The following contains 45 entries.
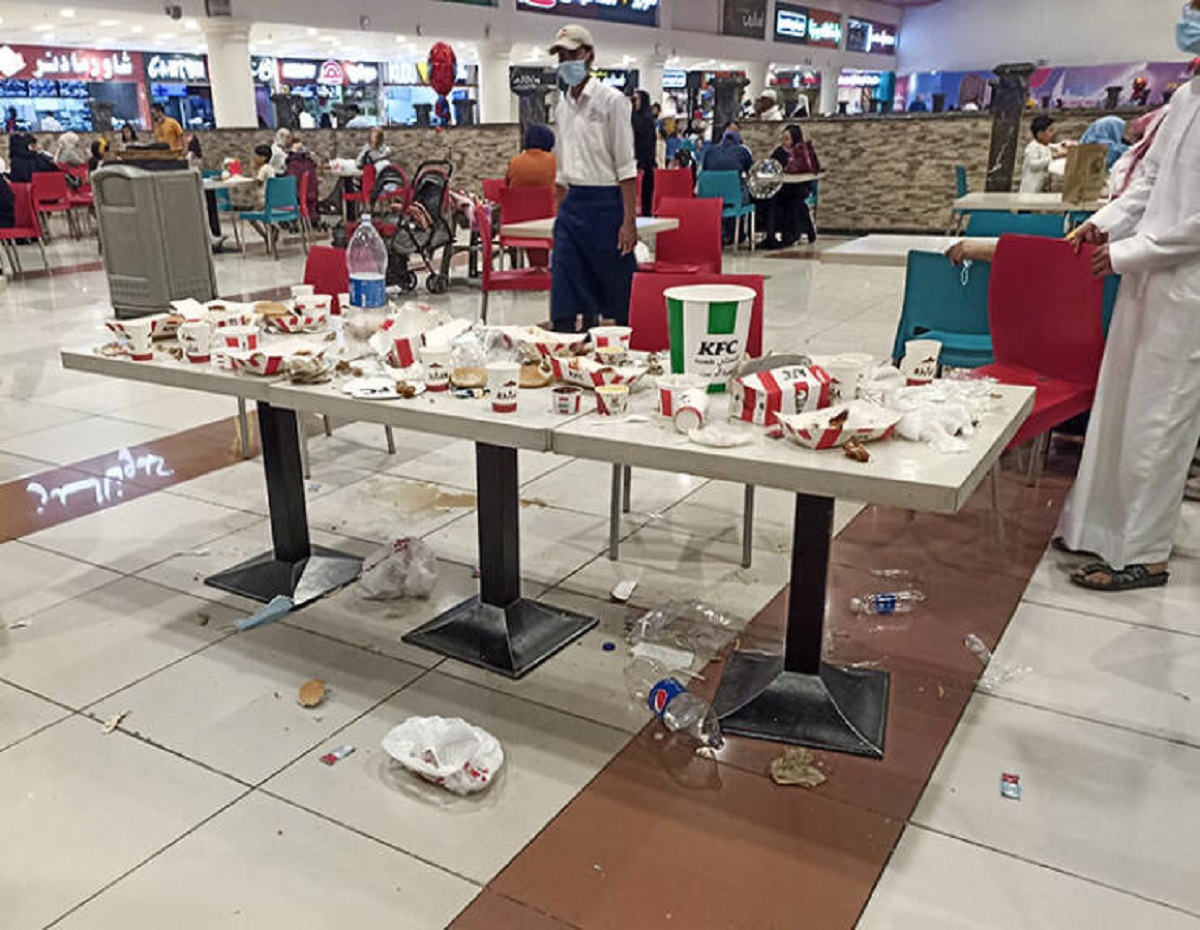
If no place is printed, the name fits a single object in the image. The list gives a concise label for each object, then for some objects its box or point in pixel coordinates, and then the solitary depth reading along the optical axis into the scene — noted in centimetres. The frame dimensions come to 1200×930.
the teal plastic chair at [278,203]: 1023
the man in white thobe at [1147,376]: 263
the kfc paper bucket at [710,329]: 209
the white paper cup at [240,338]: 252
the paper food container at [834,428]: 182
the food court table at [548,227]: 520
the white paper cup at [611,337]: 243
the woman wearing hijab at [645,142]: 949
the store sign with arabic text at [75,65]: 2194
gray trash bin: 571
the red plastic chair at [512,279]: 590
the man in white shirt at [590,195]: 427
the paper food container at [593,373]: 220
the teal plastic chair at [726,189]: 1035
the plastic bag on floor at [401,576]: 300
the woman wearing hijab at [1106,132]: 718
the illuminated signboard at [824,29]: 2603
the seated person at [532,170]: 758
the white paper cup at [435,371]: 232
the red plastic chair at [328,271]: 390
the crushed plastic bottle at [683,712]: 230
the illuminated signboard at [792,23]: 2495
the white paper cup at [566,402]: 213
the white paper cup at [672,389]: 204
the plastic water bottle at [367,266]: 285
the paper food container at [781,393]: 196
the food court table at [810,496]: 173
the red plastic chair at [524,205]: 648
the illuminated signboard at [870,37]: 2795
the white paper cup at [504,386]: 213
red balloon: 1201
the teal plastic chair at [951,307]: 384
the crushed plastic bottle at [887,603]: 291
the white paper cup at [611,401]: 210
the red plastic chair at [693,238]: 530
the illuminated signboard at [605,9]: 1925
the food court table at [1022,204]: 574
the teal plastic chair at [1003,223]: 446
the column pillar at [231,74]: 1538
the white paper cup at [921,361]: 225
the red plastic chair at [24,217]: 901
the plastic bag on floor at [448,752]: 212
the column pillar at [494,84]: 1880
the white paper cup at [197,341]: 256
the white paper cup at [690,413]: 196
